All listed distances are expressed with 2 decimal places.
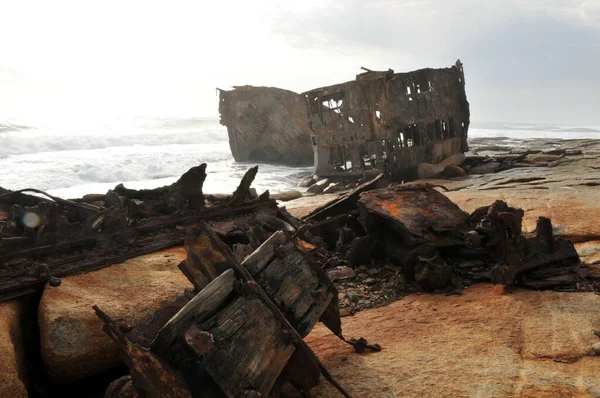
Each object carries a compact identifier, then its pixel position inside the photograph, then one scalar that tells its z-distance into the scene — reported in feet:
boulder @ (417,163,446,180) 47.11
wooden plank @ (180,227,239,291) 8.62
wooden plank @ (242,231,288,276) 8.75
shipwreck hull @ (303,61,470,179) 46.91
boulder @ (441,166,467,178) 46.26
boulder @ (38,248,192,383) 9.89
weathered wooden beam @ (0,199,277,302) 11.69
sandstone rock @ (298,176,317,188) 56.37
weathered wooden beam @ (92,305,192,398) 6.32
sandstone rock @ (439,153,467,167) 49.03
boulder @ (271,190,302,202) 45.45
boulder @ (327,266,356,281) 18.11
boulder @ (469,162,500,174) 47.34
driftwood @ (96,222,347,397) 6.81
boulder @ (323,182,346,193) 48.67
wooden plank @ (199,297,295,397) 6.88
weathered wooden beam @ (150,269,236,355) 6.84
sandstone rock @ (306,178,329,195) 50.71
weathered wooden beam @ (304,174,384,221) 24.09
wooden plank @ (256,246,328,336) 8.77
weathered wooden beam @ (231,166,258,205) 21.06
